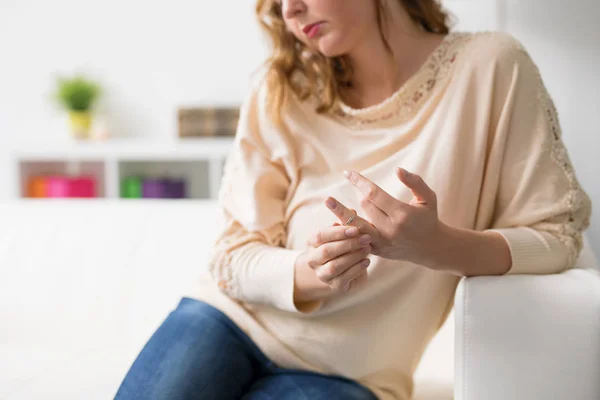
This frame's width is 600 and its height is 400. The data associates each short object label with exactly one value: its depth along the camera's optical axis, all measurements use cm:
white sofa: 100
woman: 111
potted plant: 403
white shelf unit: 380
